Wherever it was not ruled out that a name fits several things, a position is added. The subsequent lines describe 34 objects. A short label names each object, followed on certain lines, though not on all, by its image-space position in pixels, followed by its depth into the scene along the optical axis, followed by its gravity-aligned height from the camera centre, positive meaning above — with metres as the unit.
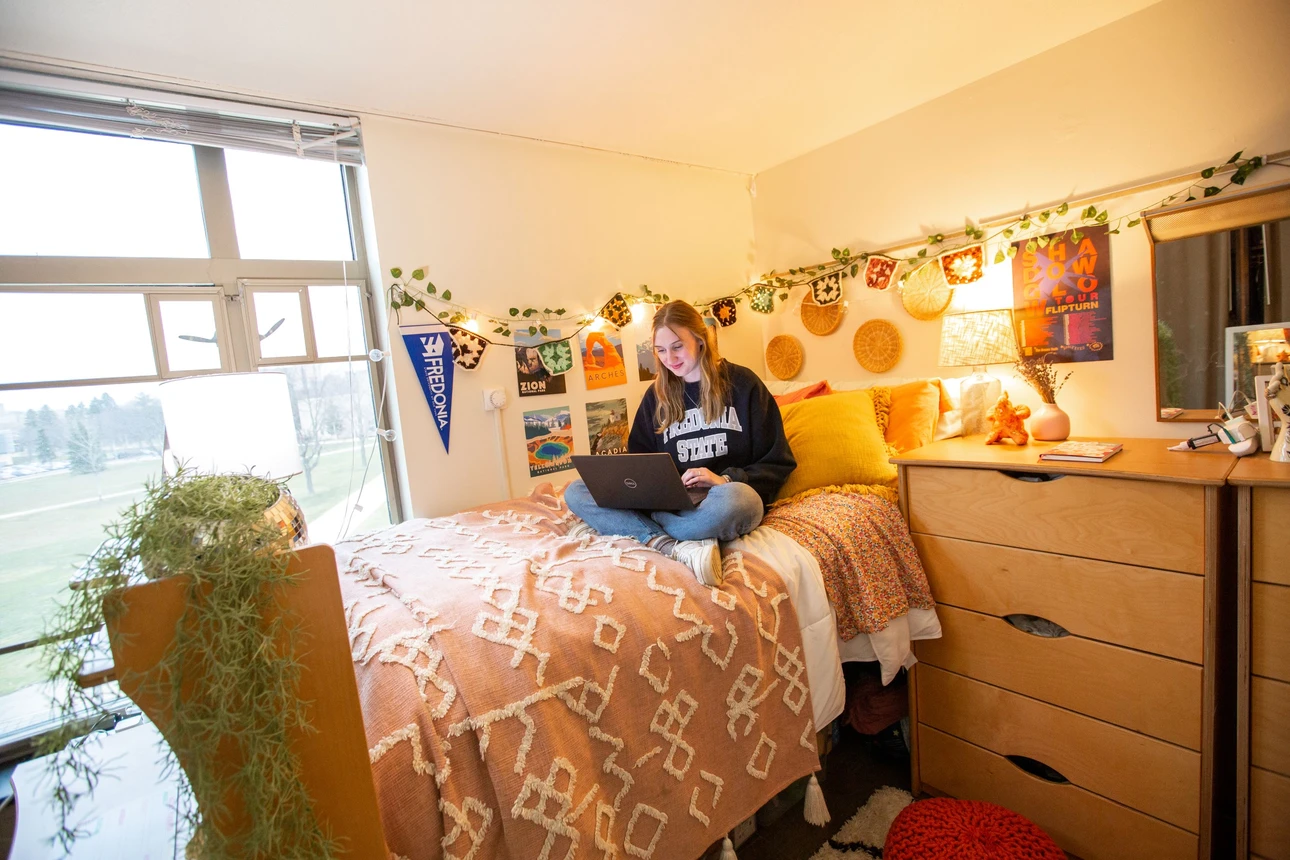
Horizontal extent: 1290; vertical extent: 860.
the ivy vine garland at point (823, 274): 1.92 +0.42
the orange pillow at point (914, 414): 2.10 -0.21
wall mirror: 1.64 +0.10
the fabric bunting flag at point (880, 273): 2.57 +0.40
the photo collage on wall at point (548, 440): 2.52 -0.22
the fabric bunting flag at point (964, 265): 2.28 +0.35
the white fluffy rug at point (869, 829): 1.47 -1.24
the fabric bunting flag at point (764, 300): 3.07 +0.38
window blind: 1.70 +0.99
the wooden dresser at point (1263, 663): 1.15 -0.68
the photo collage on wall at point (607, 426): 2.71 -0.19
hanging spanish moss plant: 0.63 -0.28
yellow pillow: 1.91 -0.28
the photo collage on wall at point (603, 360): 2.68 +0.13
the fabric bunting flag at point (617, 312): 2.72 +0.35
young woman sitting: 1.55 -0.22
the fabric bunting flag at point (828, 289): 2.78 +0.37
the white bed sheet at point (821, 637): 1.48 -0.72
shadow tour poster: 2.00 +0.17
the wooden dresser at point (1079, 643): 1.26 -0.73
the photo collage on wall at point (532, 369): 2.48 +0.10
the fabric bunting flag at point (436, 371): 2.22 +0.12
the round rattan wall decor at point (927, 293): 2.39 +0.27
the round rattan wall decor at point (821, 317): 2.80 +0.25
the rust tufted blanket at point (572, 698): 0.95 -0.59
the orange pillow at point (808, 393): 2.46 -0.11
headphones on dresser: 1.36 -0.25
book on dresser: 1.43 -0.28
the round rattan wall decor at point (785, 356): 3.02 +0.07
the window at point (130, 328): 1.79 +0.33
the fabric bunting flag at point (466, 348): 2.30 +0.20
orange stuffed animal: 1.78 -0.23
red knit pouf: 1.19 -1.02
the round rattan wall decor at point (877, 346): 2.59 +0.07
